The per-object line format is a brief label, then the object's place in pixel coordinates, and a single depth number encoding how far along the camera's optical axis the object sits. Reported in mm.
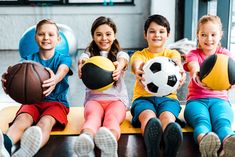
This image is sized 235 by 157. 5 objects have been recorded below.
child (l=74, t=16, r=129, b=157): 2186
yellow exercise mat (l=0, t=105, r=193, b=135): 2385
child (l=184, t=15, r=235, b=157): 2143
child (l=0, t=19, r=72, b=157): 2188
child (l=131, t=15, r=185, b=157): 2270
